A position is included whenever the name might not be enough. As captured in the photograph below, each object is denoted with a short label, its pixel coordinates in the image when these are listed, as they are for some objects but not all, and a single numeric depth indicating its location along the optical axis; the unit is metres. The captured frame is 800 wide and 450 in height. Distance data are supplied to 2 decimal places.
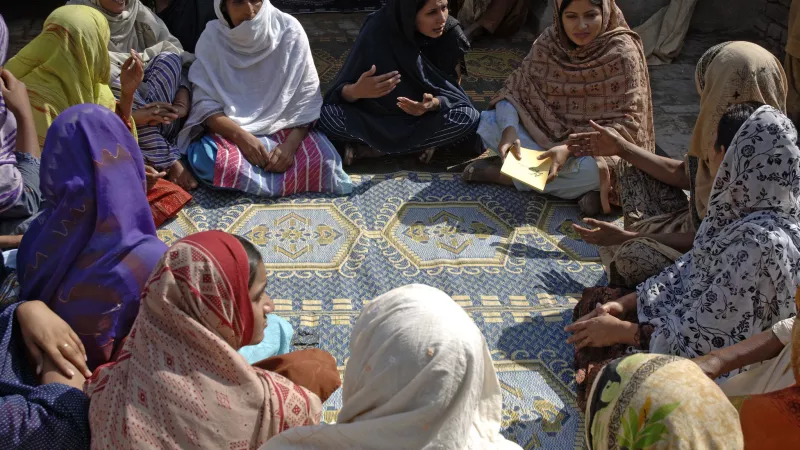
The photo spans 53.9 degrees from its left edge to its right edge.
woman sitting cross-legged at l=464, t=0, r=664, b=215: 4.11
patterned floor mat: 3.04
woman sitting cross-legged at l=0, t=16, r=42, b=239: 3.31
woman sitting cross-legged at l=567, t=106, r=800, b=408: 2.38
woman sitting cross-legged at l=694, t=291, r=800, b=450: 1.69
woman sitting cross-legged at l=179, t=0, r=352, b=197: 4.20
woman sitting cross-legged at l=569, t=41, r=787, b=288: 2.90
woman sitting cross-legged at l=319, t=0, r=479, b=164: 4.45
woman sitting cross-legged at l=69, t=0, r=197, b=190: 4.11
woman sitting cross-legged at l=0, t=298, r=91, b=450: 1.93
